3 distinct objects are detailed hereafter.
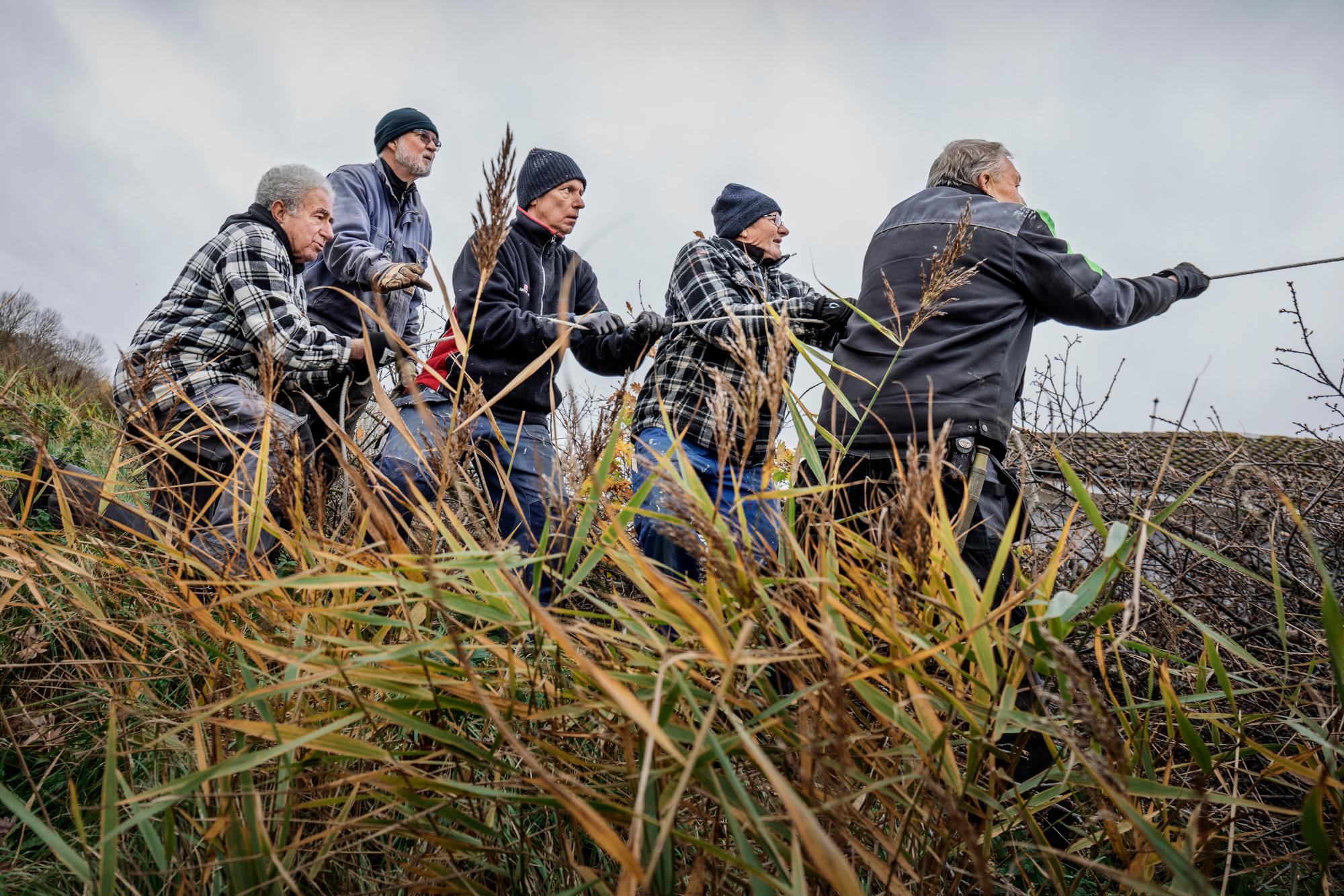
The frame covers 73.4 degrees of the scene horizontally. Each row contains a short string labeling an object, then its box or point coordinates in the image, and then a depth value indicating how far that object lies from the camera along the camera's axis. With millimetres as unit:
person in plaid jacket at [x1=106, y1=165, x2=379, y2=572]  2861
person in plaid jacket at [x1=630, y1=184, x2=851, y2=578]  3170
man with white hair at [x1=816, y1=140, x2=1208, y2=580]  2611
